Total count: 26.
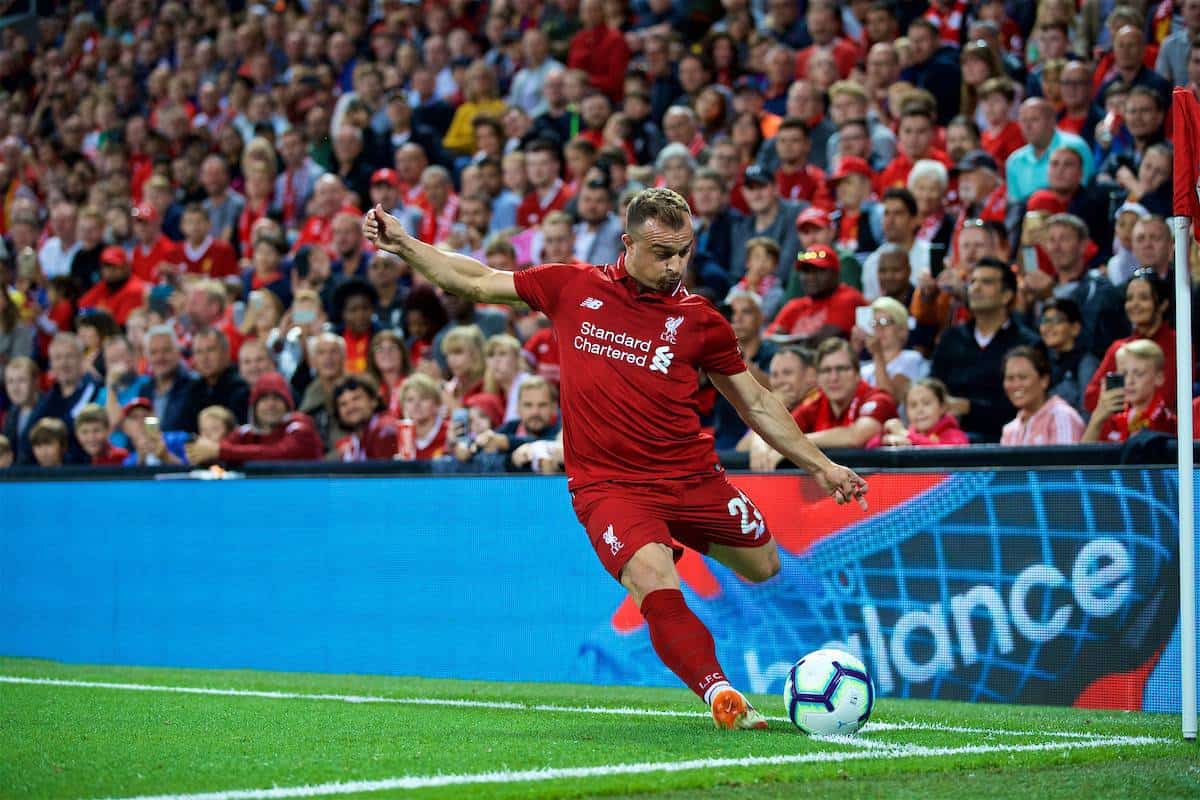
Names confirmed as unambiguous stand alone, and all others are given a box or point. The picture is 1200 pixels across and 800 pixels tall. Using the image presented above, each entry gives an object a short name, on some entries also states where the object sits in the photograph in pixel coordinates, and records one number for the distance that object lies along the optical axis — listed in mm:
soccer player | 7043
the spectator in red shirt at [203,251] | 18469
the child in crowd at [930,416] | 10195
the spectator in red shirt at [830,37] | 15688
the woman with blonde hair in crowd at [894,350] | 11203
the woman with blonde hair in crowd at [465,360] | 13055
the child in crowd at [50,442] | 14359
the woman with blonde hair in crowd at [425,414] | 12406
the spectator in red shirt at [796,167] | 14438
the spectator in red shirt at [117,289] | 18453
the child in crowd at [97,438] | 14219
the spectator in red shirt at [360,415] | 12875
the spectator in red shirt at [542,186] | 16344
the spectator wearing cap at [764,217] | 13867
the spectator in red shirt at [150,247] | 19047
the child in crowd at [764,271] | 13203
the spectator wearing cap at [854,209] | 13406
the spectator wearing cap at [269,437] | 12508
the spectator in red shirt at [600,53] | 17828
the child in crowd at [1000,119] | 13773
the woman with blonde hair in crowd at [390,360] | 13781
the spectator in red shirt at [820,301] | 12062
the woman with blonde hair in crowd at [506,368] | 12750
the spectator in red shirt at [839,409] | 10086
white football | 6598
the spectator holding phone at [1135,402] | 9383
